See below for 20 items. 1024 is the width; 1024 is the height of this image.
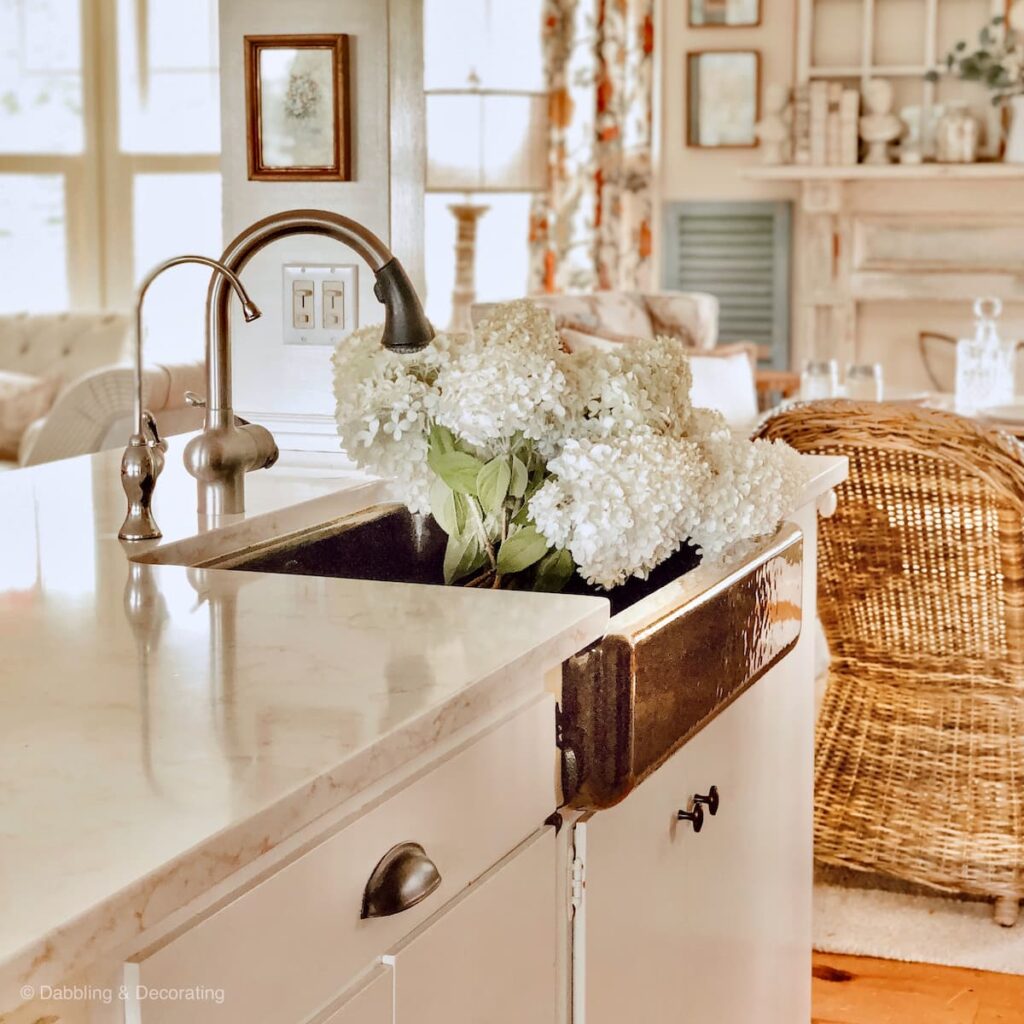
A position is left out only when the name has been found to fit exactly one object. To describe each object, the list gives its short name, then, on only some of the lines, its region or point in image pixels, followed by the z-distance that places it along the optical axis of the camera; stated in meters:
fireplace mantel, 6.94
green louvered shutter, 7.21
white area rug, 2.73
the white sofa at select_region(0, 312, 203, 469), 4.02
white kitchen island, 0.77
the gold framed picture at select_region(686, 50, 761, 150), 7.12
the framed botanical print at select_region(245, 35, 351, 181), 2.27
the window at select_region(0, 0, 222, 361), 7.02
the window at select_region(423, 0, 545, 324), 6.30
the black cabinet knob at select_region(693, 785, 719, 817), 1.61
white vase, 6.69
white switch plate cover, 2.29
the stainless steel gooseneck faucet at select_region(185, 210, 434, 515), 1.67
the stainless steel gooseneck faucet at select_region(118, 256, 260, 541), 1.57
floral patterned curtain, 6.89
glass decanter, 4.77
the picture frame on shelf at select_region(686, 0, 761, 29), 7.07
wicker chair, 2.63
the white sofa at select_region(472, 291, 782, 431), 5.15
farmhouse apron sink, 1.29
